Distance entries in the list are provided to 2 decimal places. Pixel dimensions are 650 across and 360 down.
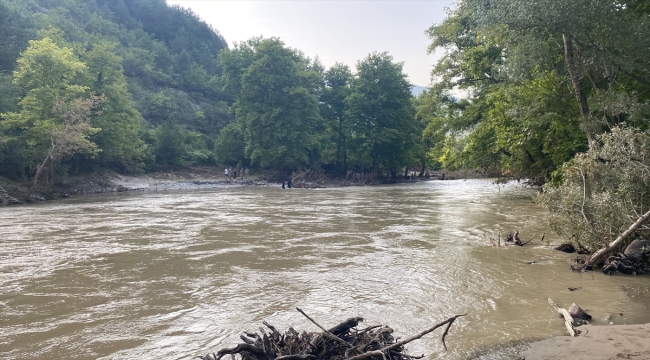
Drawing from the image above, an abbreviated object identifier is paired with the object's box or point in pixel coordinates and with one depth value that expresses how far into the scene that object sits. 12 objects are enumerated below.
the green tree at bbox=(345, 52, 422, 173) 49.72
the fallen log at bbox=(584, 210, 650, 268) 7.48
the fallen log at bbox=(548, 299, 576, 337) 5.67
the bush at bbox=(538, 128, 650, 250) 8.32
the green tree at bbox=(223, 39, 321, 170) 49.16
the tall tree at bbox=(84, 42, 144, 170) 37.25
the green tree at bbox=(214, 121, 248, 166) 53.12
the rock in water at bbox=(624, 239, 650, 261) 8.59
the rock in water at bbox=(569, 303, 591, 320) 6.19
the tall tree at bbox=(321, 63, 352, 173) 53.06
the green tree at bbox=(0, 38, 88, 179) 28.77
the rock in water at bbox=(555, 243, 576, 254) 10.73
